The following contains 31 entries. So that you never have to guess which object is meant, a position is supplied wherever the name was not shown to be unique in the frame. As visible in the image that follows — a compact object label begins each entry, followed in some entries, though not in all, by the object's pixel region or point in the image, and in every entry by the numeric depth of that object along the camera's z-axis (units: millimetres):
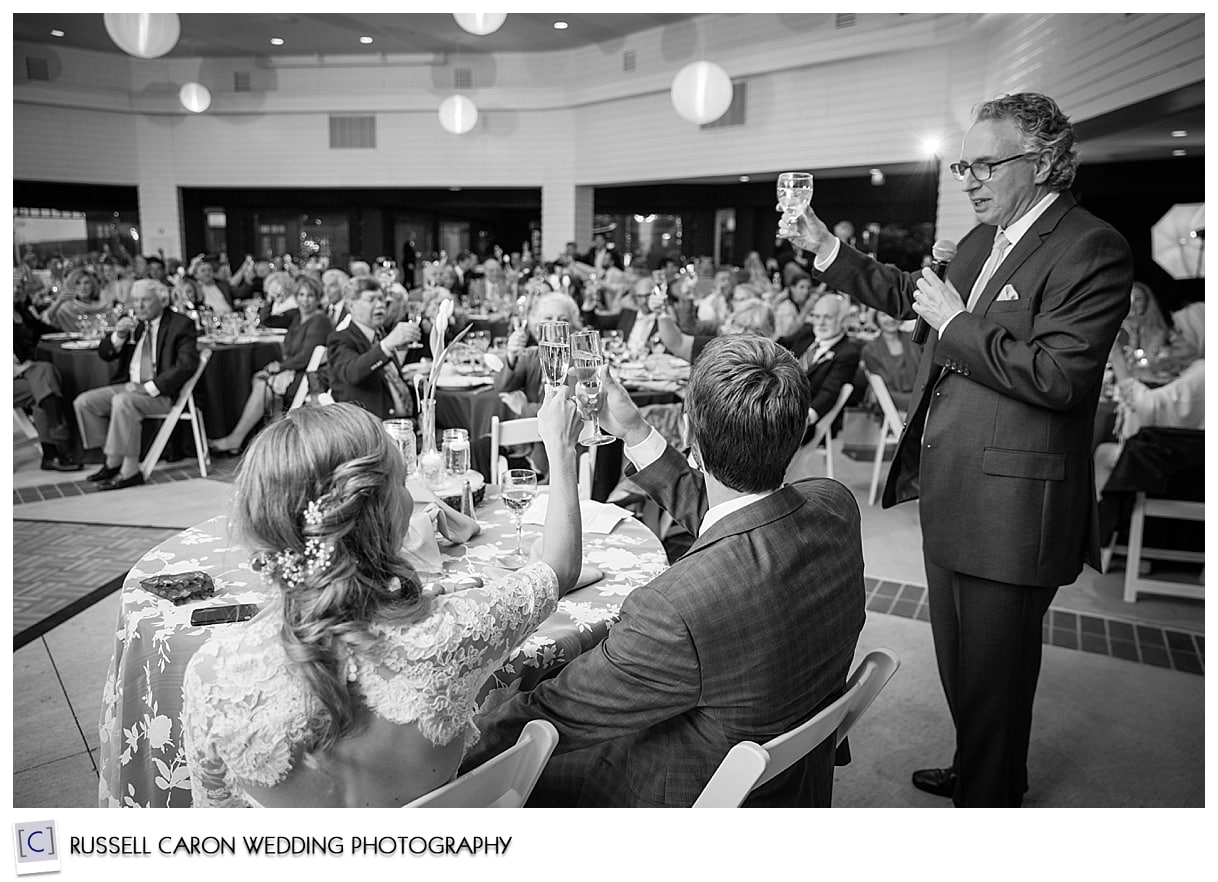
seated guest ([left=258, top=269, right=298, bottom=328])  8836
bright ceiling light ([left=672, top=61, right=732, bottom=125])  8875
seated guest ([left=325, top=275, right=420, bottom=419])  4797
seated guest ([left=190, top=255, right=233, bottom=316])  10773
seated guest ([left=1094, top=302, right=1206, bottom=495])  4223
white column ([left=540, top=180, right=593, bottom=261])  14883
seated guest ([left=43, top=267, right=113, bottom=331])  8773
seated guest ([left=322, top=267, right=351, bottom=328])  6988
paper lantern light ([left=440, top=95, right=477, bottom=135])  11812
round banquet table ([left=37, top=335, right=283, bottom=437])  6523
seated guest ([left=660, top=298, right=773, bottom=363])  4418
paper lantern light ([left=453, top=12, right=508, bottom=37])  7460
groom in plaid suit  1405
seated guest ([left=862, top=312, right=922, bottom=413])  6215
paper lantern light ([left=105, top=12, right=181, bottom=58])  6961
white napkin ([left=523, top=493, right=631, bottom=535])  2453
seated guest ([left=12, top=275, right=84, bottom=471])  6285
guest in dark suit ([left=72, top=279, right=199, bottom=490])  5879
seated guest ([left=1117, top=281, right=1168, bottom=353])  5613
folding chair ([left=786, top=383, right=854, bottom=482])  4656
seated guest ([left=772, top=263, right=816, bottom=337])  5832
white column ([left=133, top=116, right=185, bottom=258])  15525
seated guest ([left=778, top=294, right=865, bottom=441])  4723
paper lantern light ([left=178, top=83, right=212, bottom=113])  12094
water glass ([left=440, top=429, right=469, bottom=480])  2547
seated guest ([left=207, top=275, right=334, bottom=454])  6312
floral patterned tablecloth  1783
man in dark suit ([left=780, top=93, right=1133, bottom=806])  2070
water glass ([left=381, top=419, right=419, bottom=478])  2574
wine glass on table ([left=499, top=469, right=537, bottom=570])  2141
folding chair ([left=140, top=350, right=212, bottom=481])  5941
